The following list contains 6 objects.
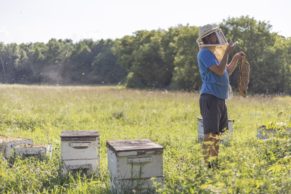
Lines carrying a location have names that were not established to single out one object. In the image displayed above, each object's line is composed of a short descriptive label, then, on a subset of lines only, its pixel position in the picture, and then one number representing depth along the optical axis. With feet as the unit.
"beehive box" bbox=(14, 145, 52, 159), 19.71
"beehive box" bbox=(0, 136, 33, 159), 19.89
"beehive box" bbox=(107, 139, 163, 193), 13.64
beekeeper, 15.80
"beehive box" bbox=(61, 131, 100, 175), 16.98
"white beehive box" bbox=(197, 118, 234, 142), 23.91
